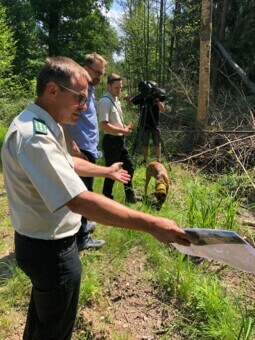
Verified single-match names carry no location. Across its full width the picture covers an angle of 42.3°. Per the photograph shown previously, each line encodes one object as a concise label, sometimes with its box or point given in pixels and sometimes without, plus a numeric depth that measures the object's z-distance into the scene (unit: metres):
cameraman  6.10
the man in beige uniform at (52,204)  1.33
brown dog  4.40
